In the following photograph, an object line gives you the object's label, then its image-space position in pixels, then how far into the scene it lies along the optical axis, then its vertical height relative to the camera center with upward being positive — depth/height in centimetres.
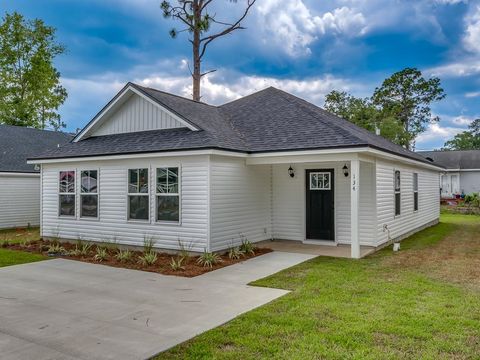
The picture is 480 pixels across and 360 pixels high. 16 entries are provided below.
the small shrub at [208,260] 838 -162
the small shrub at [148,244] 960 -146
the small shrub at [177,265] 806 -167
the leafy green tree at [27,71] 2900 +930
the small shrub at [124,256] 908 -165
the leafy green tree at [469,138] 5959 +774
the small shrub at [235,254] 915 -161
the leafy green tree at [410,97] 3959 +946
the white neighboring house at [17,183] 1609 +23
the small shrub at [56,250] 1034 -170
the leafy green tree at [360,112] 3353 +712
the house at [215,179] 923 +25
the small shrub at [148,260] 857 -163
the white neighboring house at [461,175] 3294 +104
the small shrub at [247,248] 962 -156
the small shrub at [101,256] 931 -168
